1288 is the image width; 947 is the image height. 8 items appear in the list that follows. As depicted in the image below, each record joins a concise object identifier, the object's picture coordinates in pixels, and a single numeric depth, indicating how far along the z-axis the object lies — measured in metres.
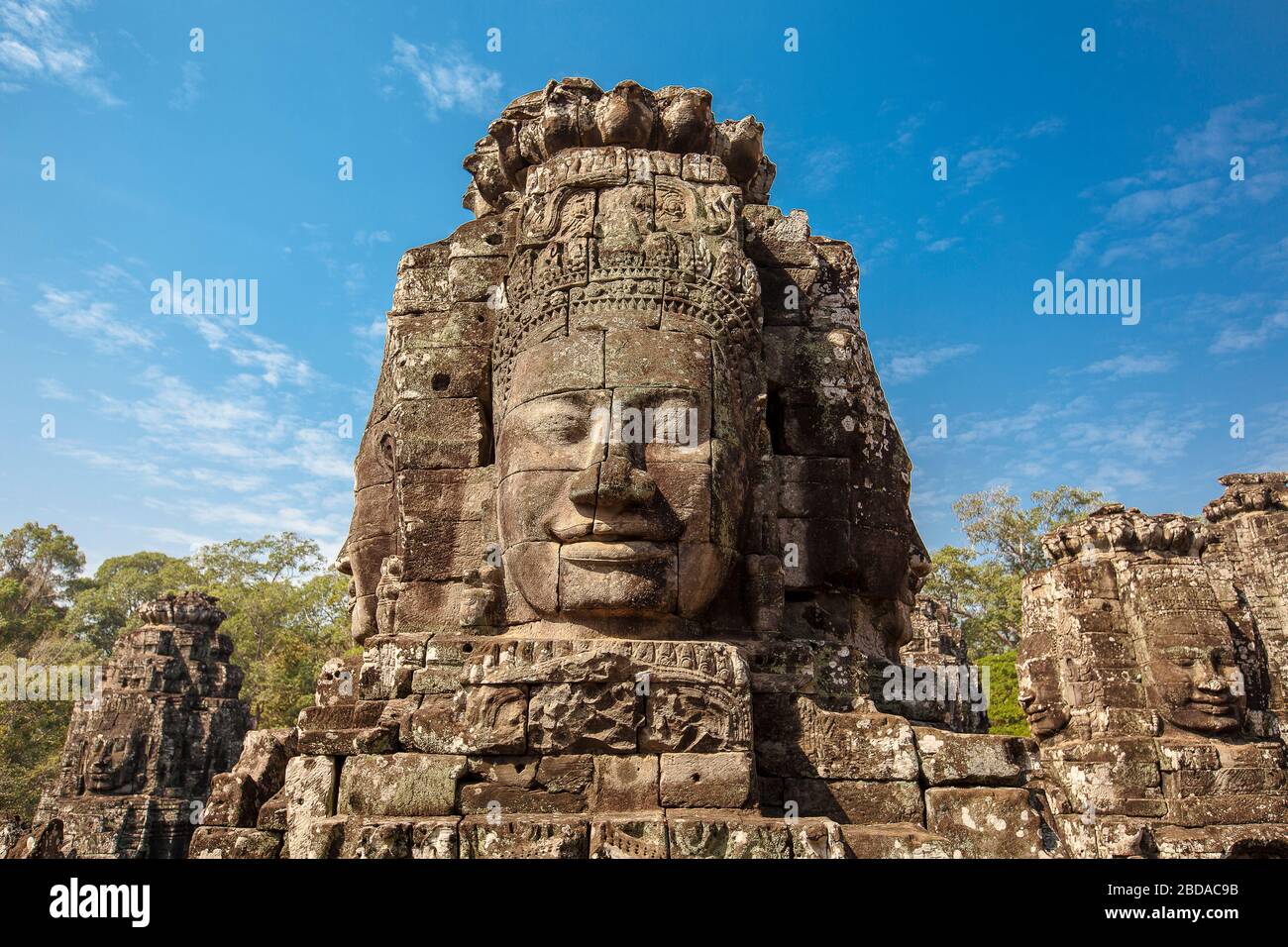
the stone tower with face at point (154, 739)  17.52
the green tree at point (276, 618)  28.38
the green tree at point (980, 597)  32.97
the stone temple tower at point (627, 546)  4.29
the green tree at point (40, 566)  41.00
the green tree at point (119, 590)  42.12
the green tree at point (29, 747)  23.33
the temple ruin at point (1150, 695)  9.62
